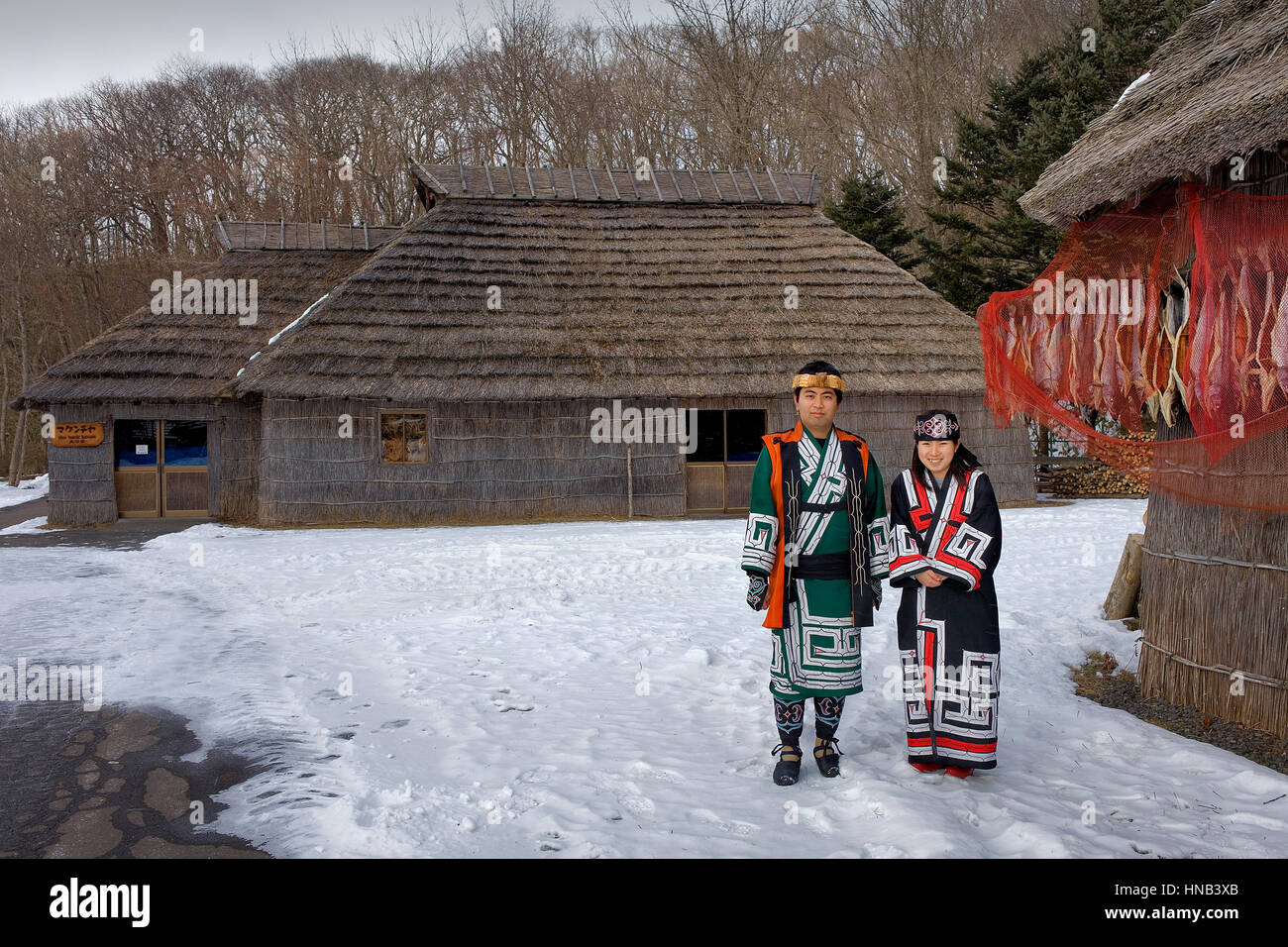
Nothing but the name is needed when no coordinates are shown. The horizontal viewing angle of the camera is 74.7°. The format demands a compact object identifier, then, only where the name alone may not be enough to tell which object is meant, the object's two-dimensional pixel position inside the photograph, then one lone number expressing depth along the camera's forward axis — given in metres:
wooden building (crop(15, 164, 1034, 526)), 12.28
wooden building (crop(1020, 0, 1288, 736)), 3.93
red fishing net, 3.83
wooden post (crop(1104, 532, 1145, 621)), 6.08
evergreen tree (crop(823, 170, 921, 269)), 19.20
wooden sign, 12.45
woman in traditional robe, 3.46
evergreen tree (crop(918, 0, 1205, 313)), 17.33
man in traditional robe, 3.56
